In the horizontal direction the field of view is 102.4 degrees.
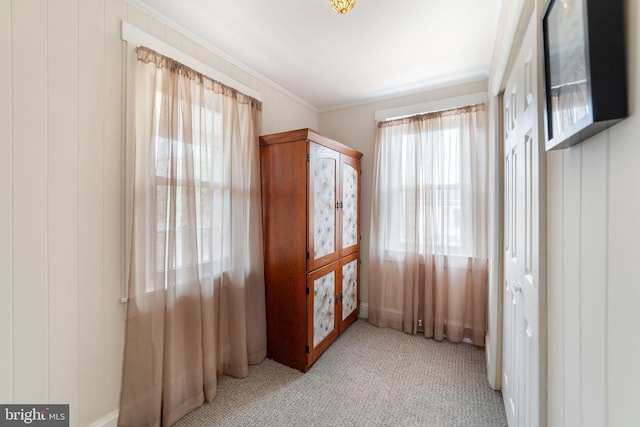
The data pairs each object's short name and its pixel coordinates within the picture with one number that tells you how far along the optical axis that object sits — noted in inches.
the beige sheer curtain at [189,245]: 62.9
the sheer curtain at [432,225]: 102.3
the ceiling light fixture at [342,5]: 50.7
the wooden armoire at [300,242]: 87.9
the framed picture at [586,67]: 19.1
